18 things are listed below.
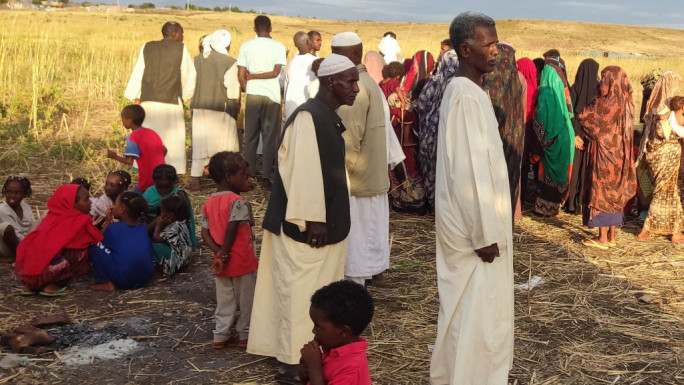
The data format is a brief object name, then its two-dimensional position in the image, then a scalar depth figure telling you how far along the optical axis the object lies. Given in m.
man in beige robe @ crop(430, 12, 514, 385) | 3.30
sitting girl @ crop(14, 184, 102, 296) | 5.06
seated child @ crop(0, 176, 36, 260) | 5.67
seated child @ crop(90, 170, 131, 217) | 5.97
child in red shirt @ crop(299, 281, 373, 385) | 2.80
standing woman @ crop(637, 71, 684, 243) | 6.81
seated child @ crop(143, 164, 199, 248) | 5.86
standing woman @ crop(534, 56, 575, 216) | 7.20
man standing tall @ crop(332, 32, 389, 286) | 4.91
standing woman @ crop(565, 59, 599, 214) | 7.51
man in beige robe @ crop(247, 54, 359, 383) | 3.57
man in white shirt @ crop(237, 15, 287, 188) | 8.27
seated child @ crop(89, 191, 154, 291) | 5.23
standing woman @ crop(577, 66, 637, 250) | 6.55
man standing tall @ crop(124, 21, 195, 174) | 7.99
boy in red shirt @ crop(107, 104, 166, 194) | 6.68
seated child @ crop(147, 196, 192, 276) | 5.56
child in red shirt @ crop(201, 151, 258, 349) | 4.27
